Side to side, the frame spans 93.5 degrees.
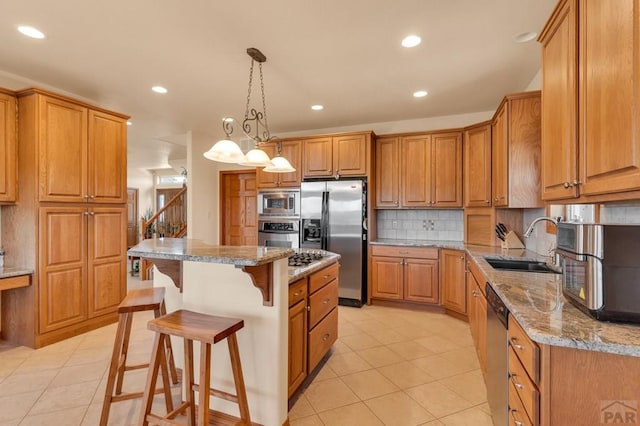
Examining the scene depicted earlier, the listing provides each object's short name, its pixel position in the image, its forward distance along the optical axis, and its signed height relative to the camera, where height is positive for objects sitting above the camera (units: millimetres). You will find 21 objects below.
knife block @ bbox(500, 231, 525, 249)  3271 -323
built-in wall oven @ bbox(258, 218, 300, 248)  4539 -308
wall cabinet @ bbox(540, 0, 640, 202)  1040 +478
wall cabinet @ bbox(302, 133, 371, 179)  4250 +830
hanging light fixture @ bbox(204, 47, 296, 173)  2160 +432
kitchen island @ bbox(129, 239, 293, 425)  1684 -561
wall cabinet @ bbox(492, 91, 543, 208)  2758 +591
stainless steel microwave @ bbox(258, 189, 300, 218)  4566 +148
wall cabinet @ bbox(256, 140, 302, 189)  4621 +620
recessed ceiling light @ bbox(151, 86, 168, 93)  3346 +1395
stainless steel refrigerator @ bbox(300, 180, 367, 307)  4164 -212
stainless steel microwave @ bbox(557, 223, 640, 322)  1063 -206
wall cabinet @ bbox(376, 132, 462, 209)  4098 +595
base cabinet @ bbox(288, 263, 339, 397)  1969 -822
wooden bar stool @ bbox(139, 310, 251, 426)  1414 -699
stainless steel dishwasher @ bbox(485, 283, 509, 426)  1522 -818
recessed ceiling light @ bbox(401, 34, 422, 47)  2373 +1383
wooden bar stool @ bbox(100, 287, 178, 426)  1743 -811
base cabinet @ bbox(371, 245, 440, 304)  3934 -826
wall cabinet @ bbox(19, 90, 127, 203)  2824 +668
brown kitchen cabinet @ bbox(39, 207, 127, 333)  2877 -535
